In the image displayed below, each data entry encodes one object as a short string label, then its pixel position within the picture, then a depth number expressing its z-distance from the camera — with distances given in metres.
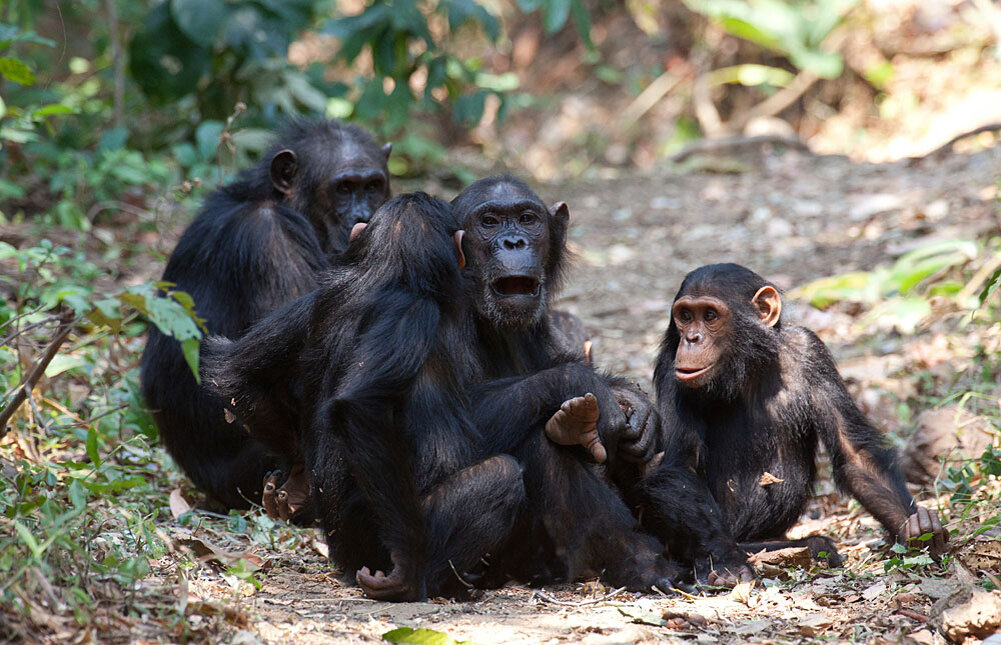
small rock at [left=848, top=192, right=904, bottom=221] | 19.39
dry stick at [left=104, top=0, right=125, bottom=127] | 18.81
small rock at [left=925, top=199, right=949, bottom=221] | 17.86
